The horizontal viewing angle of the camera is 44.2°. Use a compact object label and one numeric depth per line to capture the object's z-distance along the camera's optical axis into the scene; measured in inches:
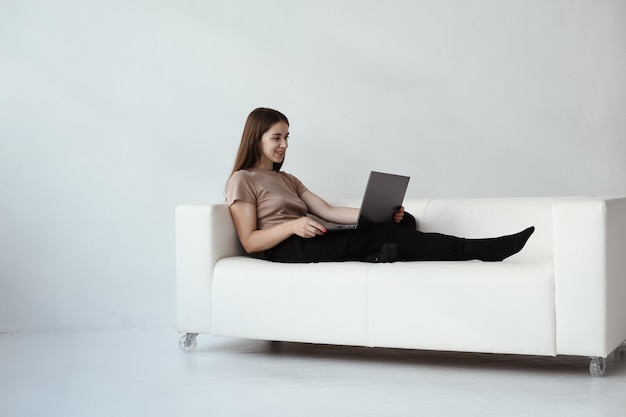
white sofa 104.5
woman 117.3
